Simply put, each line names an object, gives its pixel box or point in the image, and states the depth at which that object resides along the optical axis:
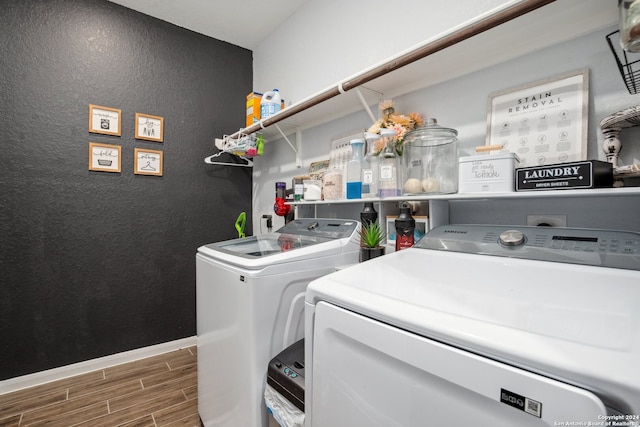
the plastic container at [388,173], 1.33
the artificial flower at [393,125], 1.35
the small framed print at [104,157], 2.14
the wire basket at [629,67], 0.82
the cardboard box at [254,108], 2.33
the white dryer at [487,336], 0.38
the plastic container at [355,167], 1.50
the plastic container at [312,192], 1.78
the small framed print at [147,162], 2.30
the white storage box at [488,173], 0.93
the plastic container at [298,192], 1.87
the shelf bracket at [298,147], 2.27
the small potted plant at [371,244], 1.33
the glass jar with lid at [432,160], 1.19
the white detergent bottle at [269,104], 2.20
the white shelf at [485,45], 0.91
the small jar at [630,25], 0.61
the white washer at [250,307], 1.08
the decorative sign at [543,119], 0.98
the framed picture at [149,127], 2.31
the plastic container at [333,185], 1.64
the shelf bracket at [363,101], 1.49
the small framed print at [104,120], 2.13
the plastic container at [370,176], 1.45
